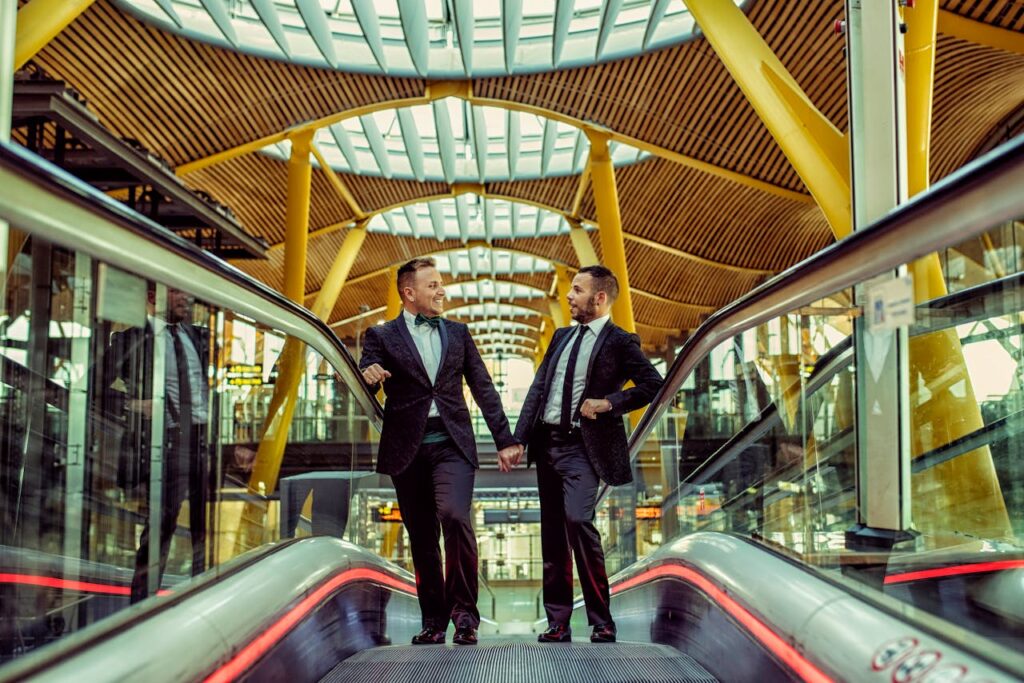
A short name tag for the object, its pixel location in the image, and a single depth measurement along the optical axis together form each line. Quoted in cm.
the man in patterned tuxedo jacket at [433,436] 409
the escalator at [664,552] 194
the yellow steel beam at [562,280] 3528
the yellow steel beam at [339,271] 2622
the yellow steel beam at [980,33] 1315
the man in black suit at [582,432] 412
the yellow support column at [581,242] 2831
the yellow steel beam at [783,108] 955
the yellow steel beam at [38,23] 938
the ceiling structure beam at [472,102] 1931
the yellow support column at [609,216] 2056
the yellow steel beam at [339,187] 2379
